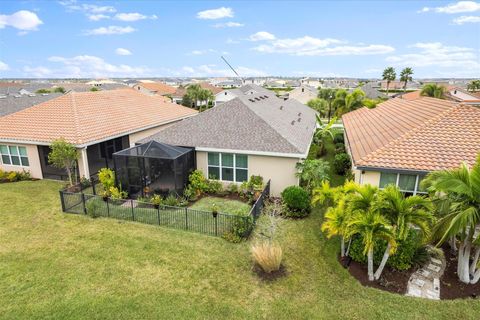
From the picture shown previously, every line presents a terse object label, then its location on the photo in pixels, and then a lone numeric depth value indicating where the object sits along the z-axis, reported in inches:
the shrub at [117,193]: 589.9
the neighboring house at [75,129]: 708.0
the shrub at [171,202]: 567.8
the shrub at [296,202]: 534.9
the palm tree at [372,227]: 315.9
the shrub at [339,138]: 1126.6
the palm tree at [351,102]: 1425.9
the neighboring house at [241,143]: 608.4
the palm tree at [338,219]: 353.3
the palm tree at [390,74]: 3257.9
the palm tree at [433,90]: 1759.2
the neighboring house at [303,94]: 2502.5
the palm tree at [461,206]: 300.5
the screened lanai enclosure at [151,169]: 578.9
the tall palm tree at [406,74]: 3062.0
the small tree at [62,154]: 622.0
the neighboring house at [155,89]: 3157.7
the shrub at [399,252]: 371.6
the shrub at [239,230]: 454.9
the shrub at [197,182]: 622.8
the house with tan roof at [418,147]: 461.4
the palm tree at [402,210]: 316.8
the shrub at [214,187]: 639.8
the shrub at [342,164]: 778.8
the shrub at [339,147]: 972.9
